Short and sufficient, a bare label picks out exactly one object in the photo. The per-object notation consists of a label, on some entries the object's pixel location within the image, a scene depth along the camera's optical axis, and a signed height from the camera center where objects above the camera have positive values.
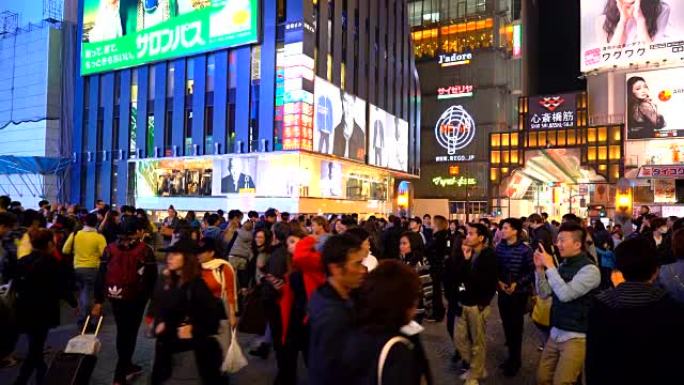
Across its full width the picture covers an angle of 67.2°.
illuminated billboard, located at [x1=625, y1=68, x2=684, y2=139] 38.22 +7.69
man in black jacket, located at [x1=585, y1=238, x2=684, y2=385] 2.75 -0.68
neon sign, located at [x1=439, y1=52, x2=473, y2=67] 51.72 +14.70
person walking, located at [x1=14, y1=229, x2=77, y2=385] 5.22 -1.02
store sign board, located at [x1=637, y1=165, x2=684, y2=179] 29.72 +1.97
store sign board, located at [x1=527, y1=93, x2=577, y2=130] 42.31 +7.76
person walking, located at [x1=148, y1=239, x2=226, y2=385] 4.36 -0.99
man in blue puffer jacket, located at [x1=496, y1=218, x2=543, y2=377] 6.53 -1.04
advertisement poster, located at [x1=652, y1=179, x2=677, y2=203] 32.81 +0.93
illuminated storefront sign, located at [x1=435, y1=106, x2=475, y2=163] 51.66 +7.24
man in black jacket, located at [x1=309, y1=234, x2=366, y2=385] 2.58 -0.58
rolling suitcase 4.80 -1.55
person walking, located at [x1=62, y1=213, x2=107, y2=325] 8.20 -0.82
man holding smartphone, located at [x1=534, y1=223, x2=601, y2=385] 4.31 -0.87
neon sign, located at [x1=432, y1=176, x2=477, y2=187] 50.84 +2.24
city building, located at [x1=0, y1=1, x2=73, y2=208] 36.16 +6.81
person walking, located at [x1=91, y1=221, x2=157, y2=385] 5.46 -0.91
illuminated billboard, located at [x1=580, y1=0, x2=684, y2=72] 39.00 +13.56
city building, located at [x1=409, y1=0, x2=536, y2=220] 51.03 +11.23
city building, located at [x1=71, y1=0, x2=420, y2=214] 27.67 +5.81
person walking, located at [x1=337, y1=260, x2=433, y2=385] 2.30 -0.61
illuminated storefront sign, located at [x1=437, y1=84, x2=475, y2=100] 51.72 +11.40
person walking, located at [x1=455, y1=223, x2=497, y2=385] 6.02 -1.19
